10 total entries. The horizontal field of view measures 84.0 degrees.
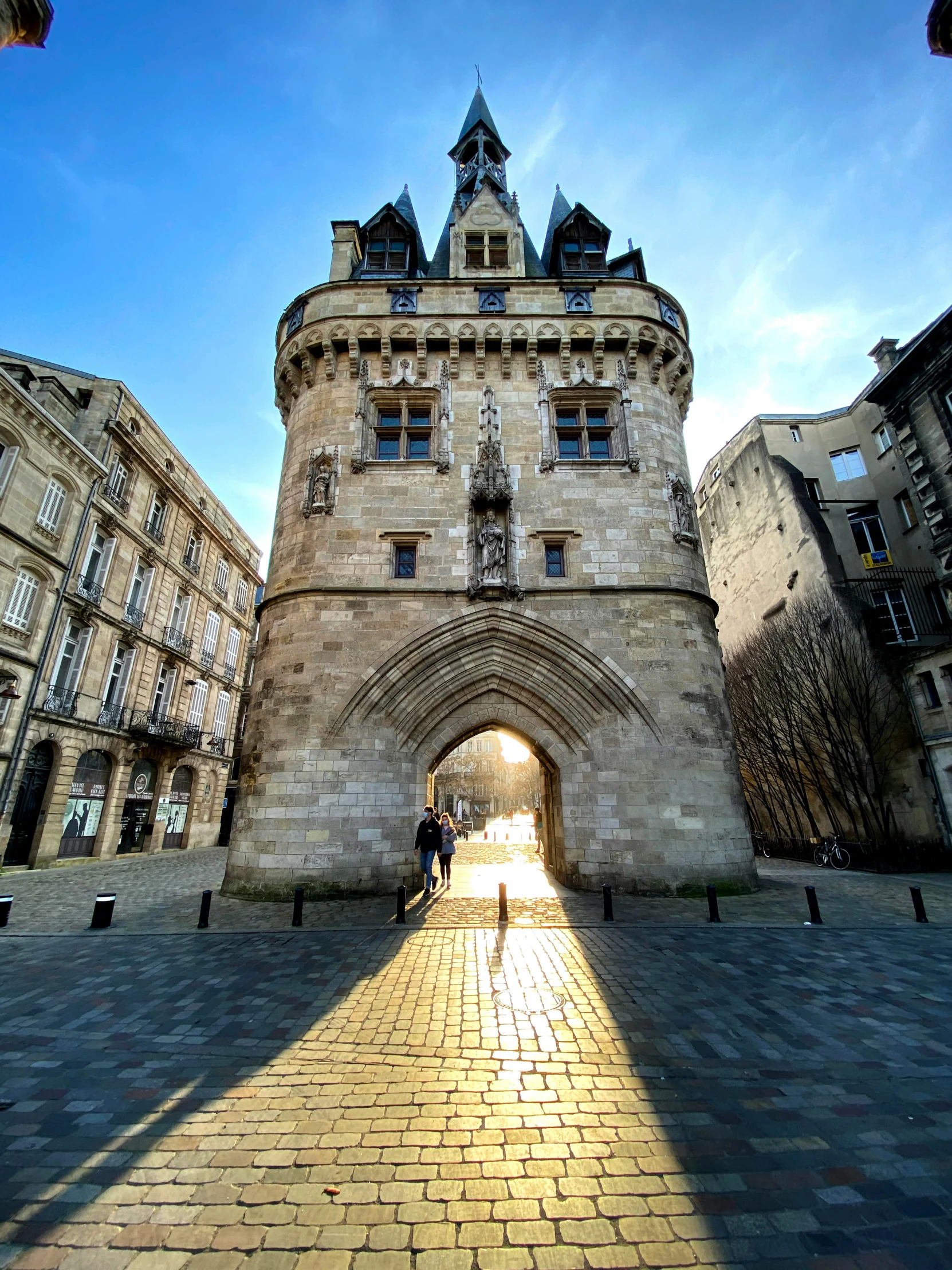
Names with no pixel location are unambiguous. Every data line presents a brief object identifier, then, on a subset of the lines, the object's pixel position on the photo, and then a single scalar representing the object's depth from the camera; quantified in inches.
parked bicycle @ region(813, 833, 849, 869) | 591.5
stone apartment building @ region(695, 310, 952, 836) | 581.9
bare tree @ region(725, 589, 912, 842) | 594.5
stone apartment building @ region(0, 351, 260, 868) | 614.9
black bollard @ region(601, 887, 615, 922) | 307.0
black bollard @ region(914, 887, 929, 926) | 306.3
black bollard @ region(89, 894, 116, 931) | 299.7
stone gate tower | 400.8
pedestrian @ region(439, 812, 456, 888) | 451.2
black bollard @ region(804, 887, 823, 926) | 299.3
